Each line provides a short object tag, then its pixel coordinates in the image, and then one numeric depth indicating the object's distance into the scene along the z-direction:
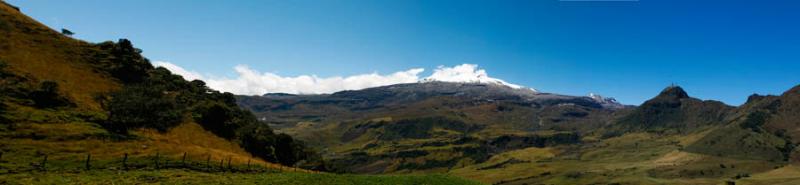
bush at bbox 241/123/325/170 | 144.05
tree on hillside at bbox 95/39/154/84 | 160.00
